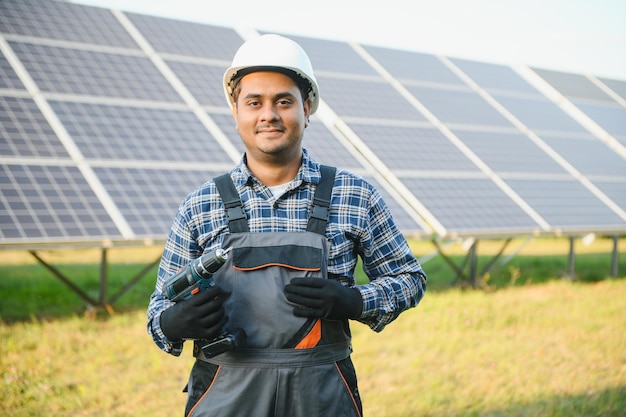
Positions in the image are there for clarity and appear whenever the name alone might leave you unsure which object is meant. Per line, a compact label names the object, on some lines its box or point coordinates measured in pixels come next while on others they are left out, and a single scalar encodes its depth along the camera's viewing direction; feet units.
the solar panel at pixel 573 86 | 48.31
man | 7.06
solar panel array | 22.71
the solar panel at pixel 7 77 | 25.76
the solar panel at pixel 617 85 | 52.20
